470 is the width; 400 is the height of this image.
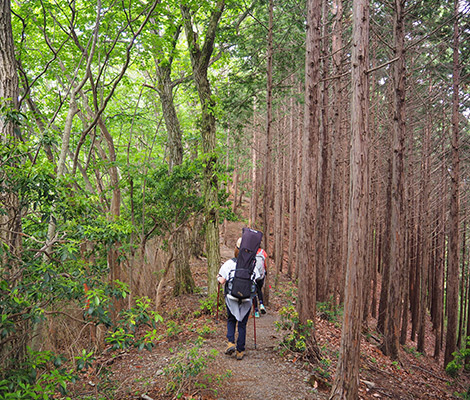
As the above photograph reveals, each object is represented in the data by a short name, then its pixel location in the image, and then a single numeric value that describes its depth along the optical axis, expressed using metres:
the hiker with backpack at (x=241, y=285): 5.64
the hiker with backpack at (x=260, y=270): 6.37
